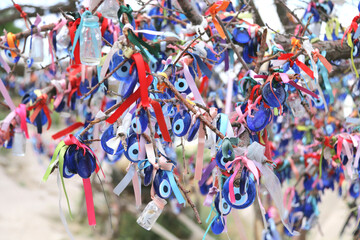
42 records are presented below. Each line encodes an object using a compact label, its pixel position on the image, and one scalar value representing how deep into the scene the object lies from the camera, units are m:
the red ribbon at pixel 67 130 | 2.47
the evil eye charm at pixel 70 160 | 2.19
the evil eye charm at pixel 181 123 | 2.22
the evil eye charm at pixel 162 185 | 2.18
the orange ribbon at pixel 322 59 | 2.28
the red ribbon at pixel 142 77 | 2.16
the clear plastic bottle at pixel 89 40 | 2.19
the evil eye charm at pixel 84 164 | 2.18
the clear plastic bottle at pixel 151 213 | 2.18
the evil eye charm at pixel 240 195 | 2.14
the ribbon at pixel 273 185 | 2.16
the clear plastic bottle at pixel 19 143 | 2.59
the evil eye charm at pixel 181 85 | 2.32
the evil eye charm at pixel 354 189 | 2.91
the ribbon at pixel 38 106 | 2.68
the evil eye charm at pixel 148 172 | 2.21
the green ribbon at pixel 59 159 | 2.18
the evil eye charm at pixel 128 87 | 2.18
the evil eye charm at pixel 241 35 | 2.51
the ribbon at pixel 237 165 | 2.13
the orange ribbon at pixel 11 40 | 2.62
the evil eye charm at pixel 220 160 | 2.16
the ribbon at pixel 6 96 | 2.37
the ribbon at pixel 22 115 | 2.60
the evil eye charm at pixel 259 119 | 2.21
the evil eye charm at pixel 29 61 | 2.63
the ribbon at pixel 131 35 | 2.15
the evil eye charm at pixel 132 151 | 2.22
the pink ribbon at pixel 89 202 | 2.22
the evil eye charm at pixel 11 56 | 2.67
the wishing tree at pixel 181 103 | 2.17
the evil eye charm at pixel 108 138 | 2.23
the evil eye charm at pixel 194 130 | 2.22
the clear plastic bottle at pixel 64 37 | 2.54
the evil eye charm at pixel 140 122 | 2.22
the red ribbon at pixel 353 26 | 2.42
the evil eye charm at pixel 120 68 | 2.18
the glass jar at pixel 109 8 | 2.19
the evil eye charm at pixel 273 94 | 2.19
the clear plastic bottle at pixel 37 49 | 2.59
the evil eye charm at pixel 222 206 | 2.18
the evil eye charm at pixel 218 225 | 2.25
